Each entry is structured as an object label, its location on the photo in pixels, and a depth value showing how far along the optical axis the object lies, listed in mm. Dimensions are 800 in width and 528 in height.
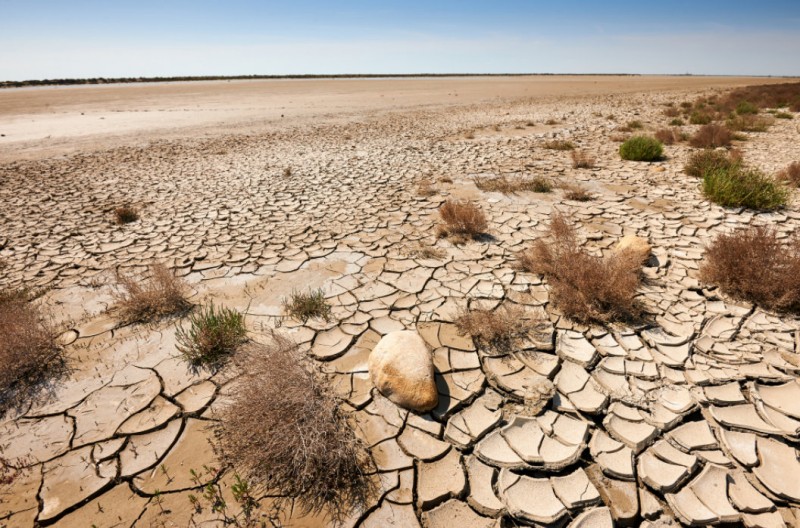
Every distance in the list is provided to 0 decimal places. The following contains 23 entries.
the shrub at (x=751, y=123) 10462
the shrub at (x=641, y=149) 7672
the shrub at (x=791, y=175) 5859
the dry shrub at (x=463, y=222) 4633
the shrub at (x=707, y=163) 6414
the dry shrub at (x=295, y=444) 1881
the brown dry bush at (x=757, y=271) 3025
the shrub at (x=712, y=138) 8690
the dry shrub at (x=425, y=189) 6285
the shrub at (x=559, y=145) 9258
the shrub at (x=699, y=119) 12223
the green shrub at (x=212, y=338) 2781
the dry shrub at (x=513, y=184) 6188
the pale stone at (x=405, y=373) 2322
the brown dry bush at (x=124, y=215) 5469
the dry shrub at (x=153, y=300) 3340
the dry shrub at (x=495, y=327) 2889
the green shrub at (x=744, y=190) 4930
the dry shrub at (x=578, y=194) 5820
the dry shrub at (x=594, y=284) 3088
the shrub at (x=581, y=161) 7555
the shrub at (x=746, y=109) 13922
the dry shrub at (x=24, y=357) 2578
